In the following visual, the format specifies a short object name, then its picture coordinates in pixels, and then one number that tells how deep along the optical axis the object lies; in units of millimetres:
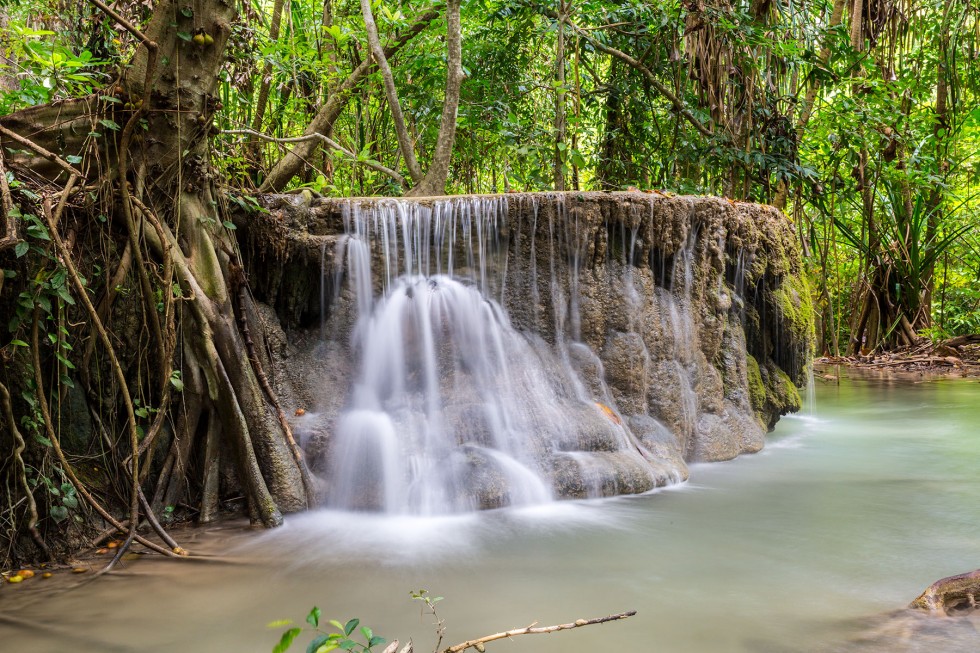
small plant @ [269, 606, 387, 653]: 1874
